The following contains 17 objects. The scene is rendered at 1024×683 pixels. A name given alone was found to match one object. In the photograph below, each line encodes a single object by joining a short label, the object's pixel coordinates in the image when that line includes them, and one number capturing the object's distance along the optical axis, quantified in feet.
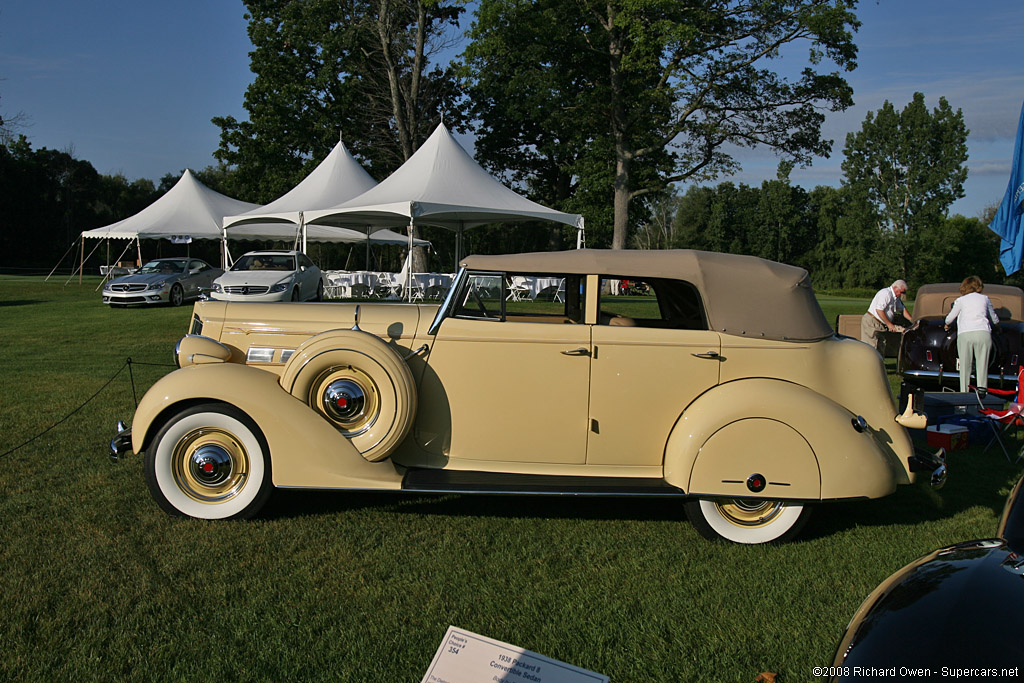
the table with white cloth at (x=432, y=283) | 76.07
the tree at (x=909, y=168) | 169.48
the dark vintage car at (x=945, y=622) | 5.64
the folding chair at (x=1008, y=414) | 21.12
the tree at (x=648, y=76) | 79.15
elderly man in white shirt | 34.01
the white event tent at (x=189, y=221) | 84.89
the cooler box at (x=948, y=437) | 20.84
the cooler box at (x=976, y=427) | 22.54
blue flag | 19.38
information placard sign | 7.95
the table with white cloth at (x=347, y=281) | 77.82
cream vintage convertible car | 13.64
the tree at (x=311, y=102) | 111.55
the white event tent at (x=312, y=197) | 67.67
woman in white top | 26.84
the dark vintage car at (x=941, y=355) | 29.45
